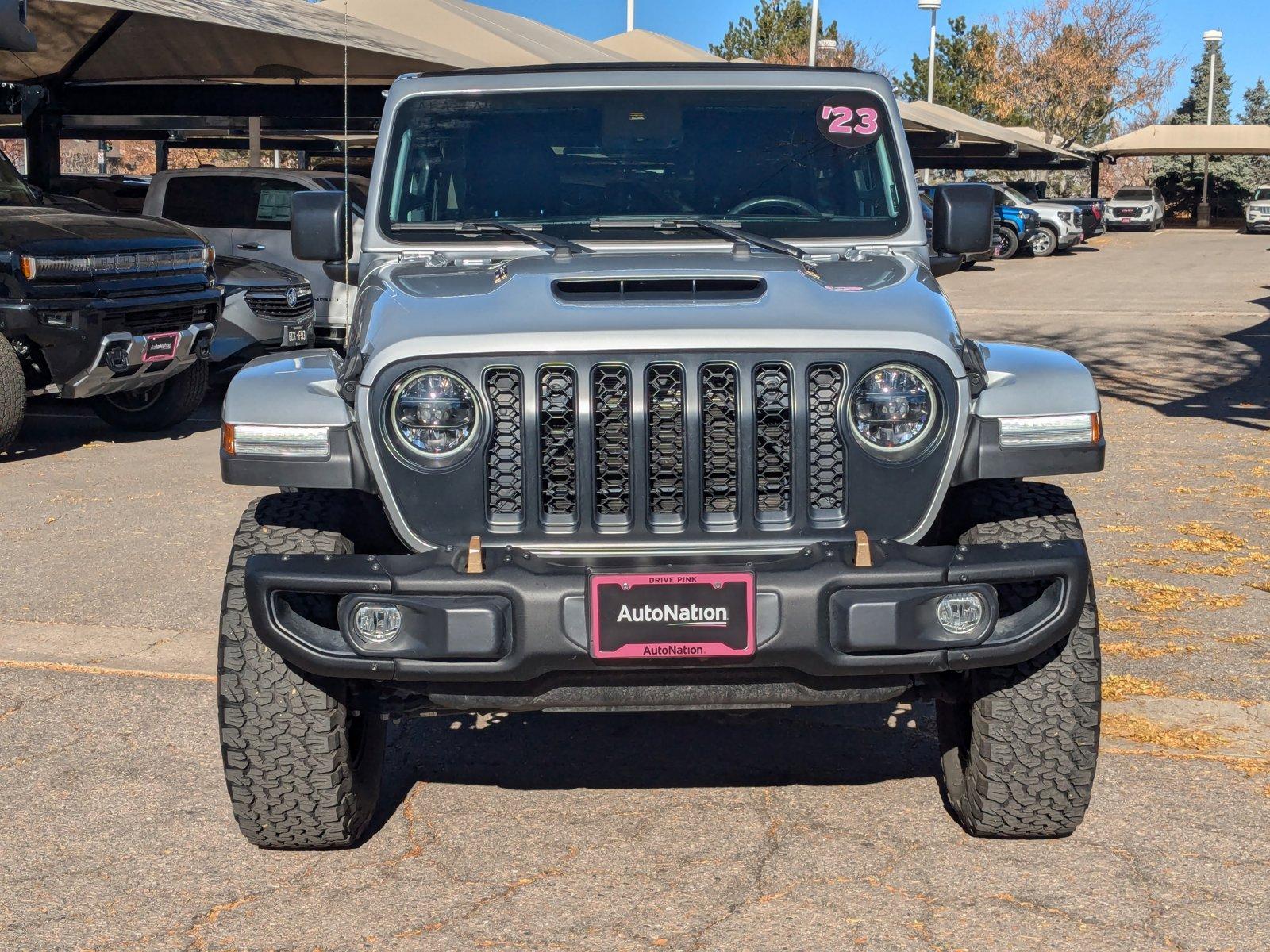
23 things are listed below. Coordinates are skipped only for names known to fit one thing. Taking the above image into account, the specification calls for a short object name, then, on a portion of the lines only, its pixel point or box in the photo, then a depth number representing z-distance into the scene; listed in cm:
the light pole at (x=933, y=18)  5375
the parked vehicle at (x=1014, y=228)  3238
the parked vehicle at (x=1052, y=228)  3359
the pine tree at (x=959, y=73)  6519
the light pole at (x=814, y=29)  3189
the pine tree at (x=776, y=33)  6262
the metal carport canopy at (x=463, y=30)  1684
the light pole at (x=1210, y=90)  5075
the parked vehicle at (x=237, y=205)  1362
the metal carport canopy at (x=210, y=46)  1440
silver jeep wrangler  330
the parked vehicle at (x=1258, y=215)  4488
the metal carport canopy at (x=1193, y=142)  5075
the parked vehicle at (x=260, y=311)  1196
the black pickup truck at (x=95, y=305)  903
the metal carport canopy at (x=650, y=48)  2316
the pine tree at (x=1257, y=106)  9481
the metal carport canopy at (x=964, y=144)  3259
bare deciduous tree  5912
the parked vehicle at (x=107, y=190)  1694
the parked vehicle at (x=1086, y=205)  3553
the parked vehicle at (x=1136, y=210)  4609
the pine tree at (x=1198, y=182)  5509
